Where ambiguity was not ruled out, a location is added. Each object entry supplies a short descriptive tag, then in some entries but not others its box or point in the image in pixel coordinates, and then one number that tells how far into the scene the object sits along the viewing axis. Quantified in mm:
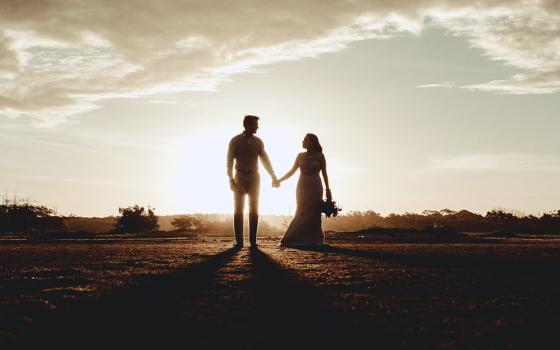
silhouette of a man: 12297
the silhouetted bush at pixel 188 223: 30428
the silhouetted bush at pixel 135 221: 31234
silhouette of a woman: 13734
